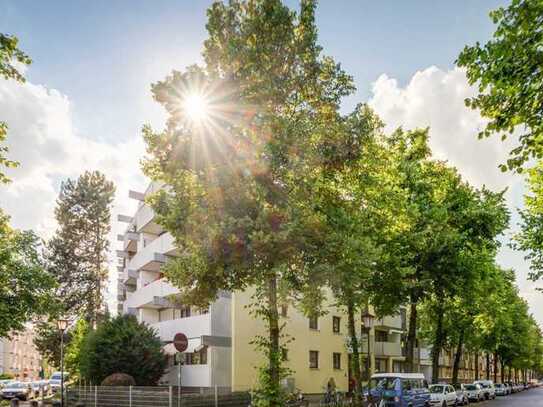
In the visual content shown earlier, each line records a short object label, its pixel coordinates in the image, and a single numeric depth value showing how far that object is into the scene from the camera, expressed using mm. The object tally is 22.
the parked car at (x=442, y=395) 34875
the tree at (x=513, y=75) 9414
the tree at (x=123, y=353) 31891
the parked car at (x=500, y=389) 61247
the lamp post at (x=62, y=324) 28938
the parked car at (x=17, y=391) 46000
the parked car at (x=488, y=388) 51331
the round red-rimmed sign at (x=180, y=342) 17828
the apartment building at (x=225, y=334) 33062
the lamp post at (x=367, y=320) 26984
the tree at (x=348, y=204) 18422
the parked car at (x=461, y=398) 40706
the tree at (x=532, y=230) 28078
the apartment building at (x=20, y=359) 119750
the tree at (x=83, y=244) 58000
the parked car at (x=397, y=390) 28172
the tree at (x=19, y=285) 31641
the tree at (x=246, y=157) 17500
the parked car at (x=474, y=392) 47412
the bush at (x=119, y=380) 28531
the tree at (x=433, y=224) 29594
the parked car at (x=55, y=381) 50422
